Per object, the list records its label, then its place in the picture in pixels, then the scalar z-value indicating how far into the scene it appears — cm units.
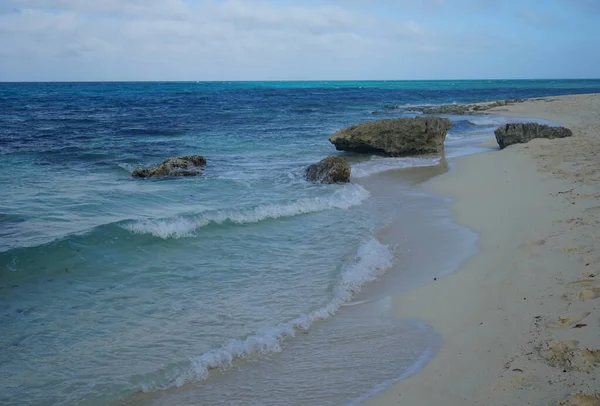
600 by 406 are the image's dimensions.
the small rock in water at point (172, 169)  1539
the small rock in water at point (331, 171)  1424
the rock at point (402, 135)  1848
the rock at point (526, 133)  1862
